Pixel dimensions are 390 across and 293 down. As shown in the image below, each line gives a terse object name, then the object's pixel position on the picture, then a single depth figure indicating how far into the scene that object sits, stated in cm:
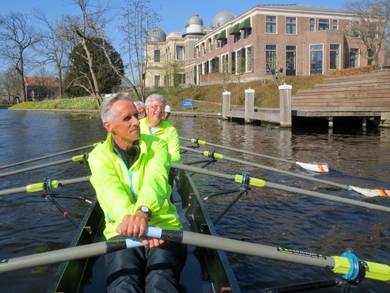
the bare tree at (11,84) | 8781
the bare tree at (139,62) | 2249
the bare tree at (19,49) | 6669
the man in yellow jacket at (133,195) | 317
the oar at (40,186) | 539
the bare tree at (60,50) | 3800
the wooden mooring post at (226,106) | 3000
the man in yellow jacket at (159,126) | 671
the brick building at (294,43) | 4591
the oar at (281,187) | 533
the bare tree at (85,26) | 2609
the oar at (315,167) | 975
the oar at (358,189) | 683
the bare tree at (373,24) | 4203
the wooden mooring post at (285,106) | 2050
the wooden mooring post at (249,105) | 2551
